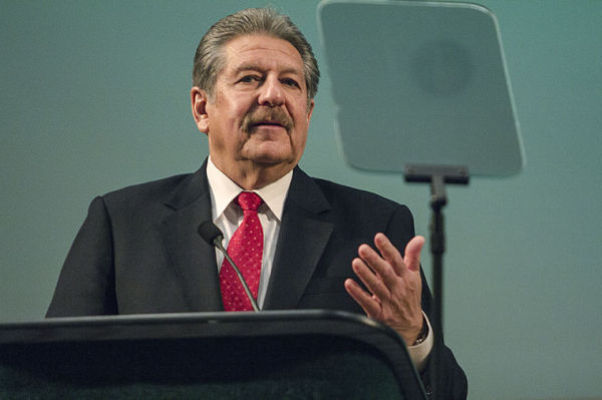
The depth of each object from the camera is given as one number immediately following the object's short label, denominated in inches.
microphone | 178.6
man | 186.2
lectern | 122.6
